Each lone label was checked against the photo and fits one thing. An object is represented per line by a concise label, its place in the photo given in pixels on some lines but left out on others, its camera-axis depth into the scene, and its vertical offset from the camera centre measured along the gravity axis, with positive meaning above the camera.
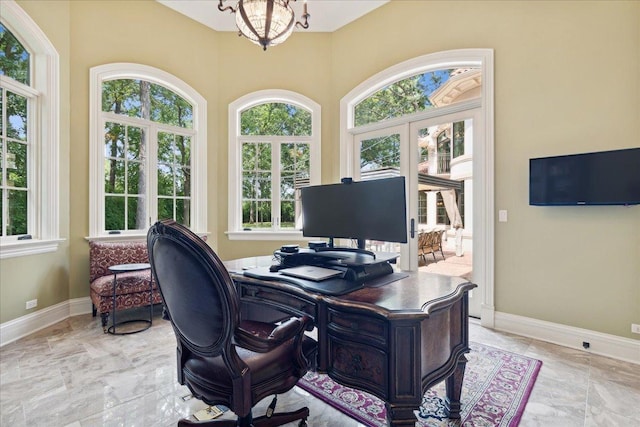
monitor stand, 1.86 -0.24
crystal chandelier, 2.21 +1.42
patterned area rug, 1.78 -1.19
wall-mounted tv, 2.39 +0.27
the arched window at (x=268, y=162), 4.75 +0.78
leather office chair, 1.14 -0.51
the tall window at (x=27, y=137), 3.02 +0.79
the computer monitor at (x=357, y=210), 1.60 +0.01
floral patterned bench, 3.18 -0.70
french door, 3.45 +0.56
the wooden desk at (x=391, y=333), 1.16 -0.50
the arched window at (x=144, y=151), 3.82 +0.85
